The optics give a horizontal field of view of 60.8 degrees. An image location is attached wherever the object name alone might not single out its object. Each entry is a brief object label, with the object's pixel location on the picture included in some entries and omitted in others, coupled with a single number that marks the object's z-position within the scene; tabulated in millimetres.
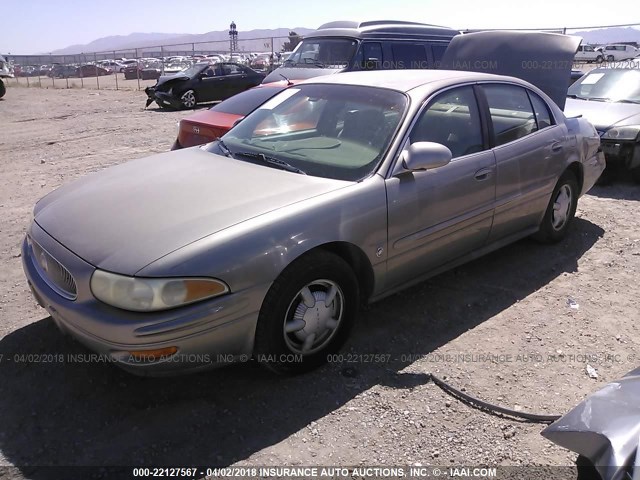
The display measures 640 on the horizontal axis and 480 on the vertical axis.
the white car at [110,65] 47022
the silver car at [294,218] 2559
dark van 10797
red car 6562
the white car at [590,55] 31016
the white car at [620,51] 34281
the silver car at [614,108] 7035
